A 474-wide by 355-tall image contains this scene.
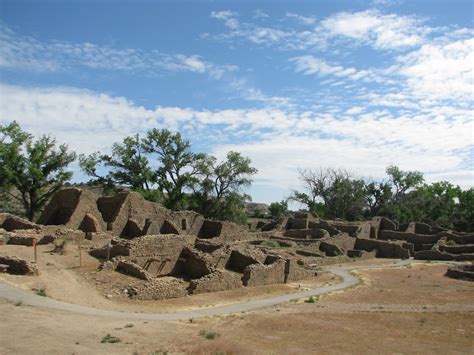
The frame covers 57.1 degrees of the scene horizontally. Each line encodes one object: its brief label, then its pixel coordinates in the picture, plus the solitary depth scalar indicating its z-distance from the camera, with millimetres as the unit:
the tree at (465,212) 79438
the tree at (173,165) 58375
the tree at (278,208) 103625
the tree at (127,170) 56938
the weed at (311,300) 22959
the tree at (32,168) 41406
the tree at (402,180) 90625
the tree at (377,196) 89062
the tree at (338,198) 85812
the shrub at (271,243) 42494
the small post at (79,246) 22659
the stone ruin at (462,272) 32197
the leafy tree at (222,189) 60625
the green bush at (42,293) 16622
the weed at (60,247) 24672
